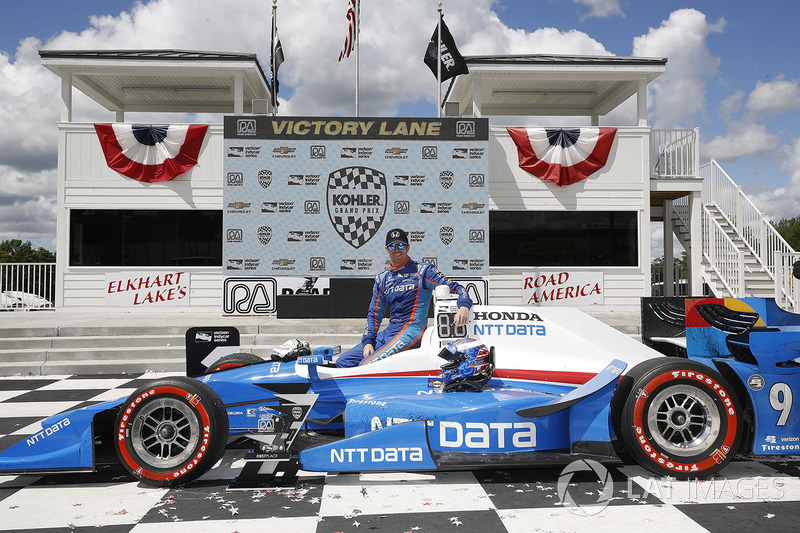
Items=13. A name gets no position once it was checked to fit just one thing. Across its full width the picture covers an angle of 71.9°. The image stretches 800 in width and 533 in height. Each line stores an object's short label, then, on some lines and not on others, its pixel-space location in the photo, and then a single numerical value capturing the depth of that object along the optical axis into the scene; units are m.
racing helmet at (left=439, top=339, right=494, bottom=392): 3.56
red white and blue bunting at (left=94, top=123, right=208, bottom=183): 12.80
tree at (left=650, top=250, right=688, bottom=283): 15.48
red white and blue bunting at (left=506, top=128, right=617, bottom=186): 13.11
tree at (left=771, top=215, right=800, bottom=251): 56.41
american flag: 14.14
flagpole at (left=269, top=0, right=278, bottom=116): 13.47
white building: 12.99
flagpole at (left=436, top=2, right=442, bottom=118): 12.98
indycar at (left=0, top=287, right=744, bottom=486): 3.13
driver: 4.16
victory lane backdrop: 11.52
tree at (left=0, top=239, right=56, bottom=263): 70.31
